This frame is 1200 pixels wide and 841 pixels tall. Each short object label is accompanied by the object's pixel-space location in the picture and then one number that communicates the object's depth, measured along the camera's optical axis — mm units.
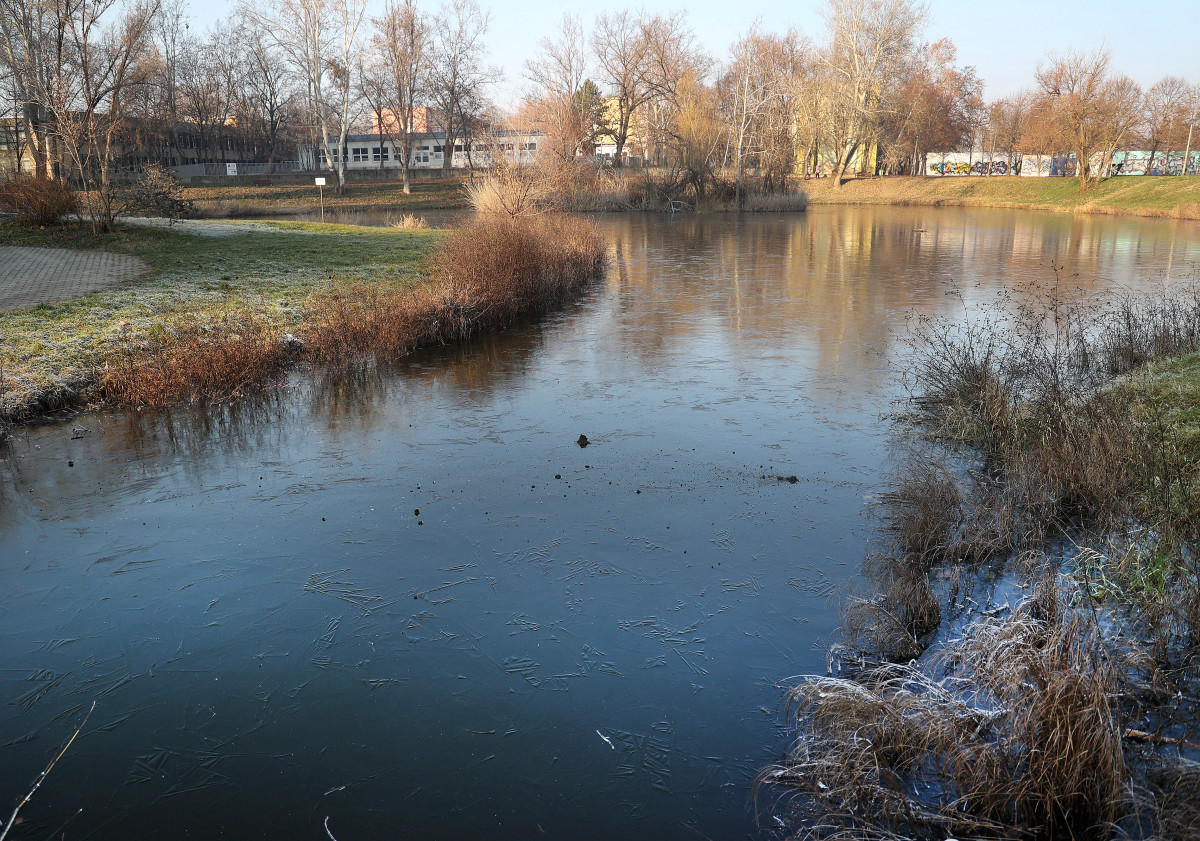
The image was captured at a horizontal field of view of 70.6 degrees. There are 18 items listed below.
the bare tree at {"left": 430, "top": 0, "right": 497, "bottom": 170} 59438
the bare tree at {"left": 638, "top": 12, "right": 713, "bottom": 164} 59094
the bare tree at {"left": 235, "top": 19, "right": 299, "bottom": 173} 72312
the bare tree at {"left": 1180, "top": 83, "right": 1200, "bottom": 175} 56594
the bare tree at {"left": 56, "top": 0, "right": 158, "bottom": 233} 18156
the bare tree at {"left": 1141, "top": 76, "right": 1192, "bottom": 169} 57625
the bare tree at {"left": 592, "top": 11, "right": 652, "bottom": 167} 59906
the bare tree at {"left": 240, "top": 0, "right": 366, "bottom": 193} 47438
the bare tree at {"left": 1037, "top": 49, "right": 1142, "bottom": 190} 50000
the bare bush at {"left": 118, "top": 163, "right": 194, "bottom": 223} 26189
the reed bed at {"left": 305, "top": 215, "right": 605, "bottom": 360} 13250
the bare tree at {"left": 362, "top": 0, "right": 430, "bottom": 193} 54406
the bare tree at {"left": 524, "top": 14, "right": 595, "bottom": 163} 38497
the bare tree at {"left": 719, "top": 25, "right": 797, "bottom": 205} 48688
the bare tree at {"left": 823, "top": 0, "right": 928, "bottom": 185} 59000
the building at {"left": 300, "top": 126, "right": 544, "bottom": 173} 79938
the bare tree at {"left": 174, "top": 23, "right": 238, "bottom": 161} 71875
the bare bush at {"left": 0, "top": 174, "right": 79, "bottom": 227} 21297
